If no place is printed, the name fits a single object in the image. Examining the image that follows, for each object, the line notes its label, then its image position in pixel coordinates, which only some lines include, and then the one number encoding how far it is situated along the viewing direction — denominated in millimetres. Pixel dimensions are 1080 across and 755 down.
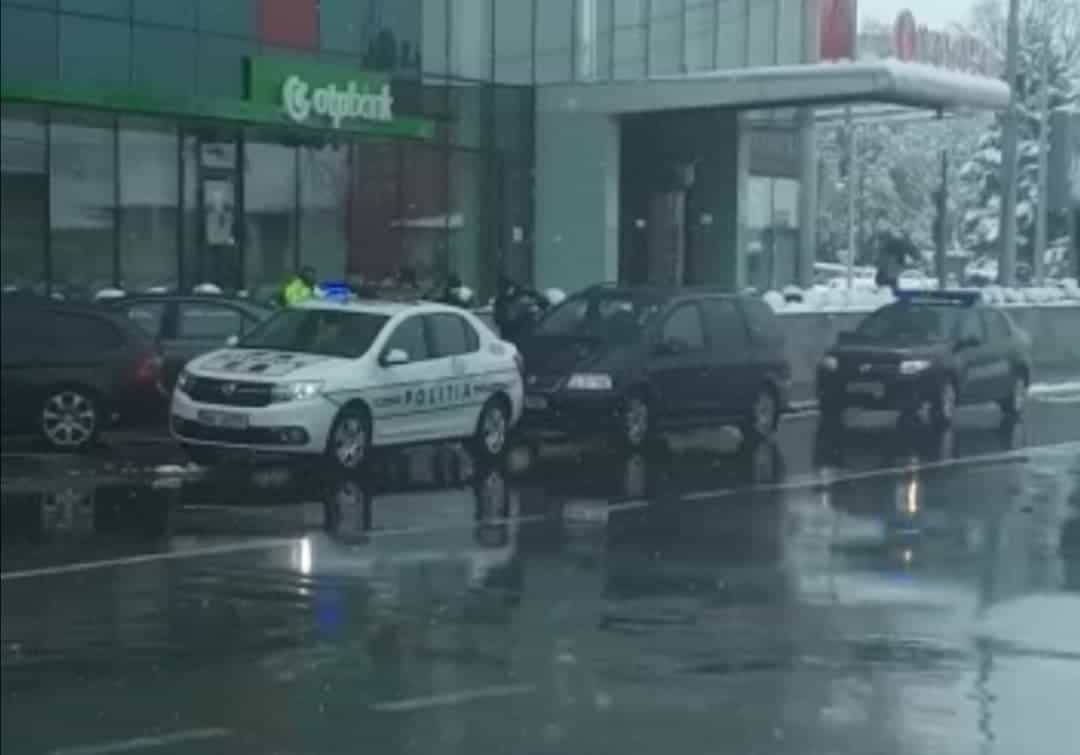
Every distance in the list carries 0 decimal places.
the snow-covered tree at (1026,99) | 40219
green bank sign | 28047
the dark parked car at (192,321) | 15773
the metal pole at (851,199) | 59844
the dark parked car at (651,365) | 20281
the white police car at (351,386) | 16453
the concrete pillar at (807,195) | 42438
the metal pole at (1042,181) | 44438
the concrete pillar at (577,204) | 35156
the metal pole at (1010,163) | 35219
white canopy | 32969
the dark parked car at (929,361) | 25016
